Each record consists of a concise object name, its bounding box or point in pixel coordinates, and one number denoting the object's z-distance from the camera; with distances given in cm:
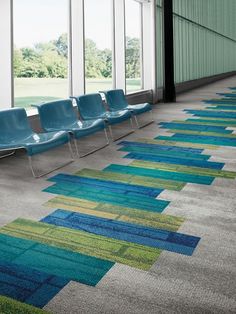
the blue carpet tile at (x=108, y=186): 408
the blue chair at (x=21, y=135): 462
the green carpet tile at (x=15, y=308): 215
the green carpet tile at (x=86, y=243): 274
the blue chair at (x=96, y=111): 635
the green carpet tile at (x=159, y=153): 559
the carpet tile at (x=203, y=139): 650
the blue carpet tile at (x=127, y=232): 294
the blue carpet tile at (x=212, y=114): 920
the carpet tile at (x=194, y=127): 757
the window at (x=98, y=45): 804
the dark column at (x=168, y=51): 1120
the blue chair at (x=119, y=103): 731
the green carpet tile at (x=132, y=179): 430
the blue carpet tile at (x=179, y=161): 513
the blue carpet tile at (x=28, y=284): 229
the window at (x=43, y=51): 645
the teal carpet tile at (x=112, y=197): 371
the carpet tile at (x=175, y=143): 615
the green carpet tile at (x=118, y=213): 332
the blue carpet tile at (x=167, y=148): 589
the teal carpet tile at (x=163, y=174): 449
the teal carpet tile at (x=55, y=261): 254
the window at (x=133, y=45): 1005
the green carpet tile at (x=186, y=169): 472
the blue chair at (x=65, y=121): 539
